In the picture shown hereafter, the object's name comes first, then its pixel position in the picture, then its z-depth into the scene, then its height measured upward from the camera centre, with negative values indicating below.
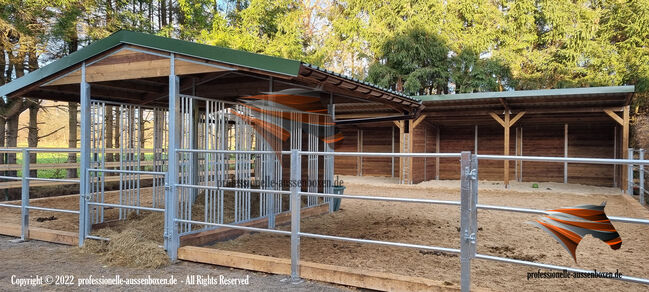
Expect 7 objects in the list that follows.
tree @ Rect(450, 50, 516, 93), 18.59 +3.20
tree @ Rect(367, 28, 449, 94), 19.23 +3.81
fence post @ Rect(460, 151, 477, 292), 3.02 -0.52
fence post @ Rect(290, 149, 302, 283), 3.69 -0.69
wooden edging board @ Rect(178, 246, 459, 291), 3.26 -1.09
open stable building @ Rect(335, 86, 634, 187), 11.09 +0.42
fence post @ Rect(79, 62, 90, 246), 4.94 -0.15
